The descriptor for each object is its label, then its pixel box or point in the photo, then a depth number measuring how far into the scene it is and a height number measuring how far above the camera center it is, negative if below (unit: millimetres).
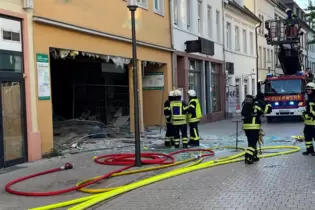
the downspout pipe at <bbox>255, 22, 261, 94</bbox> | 36862 +4705
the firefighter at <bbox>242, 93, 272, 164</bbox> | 9758 -593
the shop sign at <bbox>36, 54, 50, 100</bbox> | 10938 +570
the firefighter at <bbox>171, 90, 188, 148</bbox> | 12758 -601
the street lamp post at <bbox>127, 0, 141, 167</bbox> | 9705 +196
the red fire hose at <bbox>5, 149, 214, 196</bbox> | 8258 -1432
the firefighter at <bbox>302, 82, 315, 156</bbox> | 10922 -676
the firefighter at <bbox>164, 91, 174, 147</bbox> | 12969 -818
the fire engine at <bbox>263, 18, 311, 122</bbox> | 23344 +890
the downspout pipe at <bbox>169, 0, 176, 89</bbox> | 19641 +2764
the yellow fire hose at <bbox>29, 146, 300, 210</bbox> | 6422 -1487
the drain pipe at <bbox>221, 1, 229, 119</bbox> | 27703 +1947
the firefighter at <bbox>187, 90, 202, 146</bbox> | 12961 -575
